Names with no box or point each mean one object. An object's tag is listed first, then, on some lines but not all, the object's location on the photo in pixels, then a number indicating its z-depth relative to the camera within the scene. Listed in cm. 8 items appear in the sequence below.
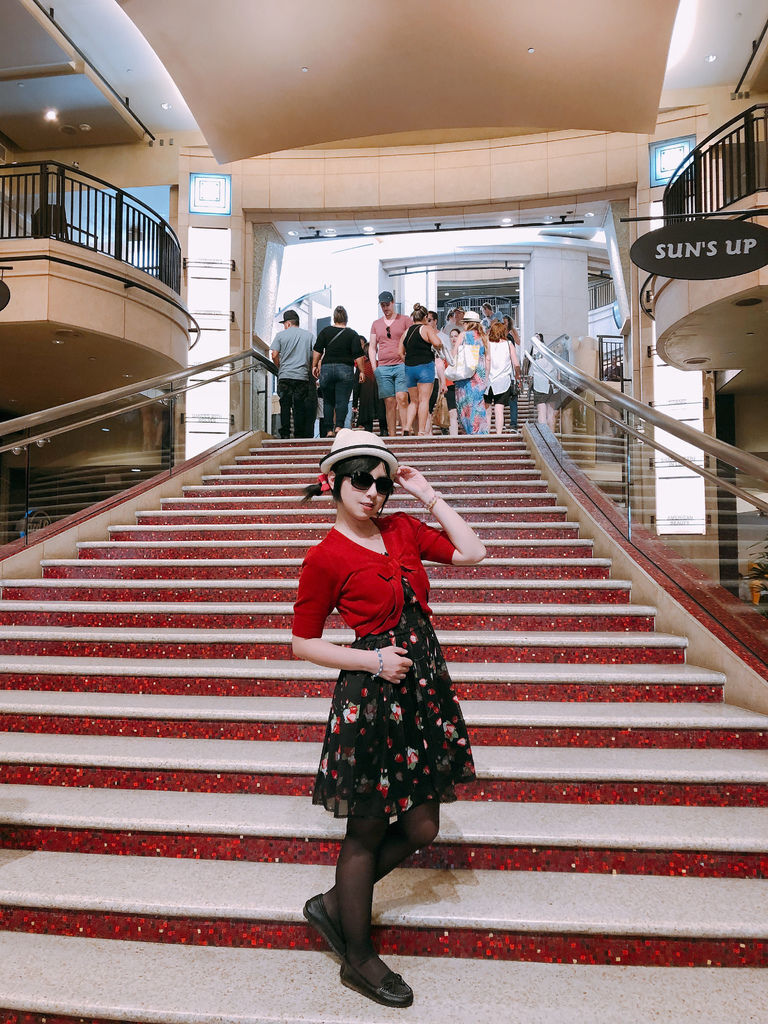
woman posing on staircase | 187
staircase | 202
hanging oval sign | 485
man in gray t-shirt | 805
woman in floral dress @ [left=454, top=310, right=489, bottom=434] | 788
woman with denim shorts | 717
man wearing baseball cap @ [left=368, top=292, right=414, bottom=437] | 754
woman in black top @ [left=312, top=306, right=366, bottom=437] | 755
